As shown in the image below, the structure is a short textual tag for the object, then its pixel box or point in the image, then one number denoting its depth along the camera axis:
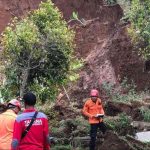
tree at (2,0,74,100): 19.59
